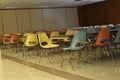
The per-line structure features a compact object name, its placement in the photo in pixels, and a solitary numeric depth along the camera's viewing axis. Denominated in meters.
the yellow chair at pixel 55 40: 5.21
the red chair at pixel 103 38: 3.49
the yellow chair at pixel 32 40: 4.67
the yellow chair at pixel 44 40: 4.34
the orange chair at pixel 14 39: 5.74
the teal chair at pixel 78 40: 3.41
